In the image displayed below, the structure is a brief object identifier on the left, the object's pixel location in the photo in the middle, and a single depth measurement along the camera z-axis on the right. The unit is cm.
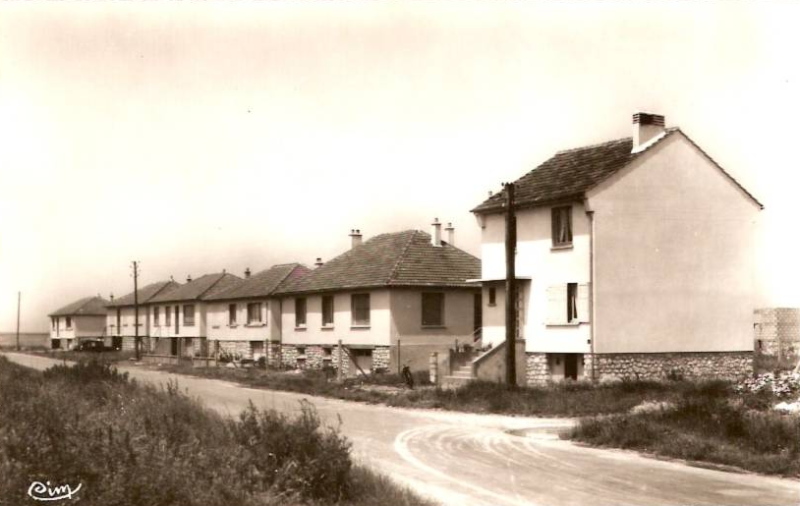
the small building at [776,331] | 4062
